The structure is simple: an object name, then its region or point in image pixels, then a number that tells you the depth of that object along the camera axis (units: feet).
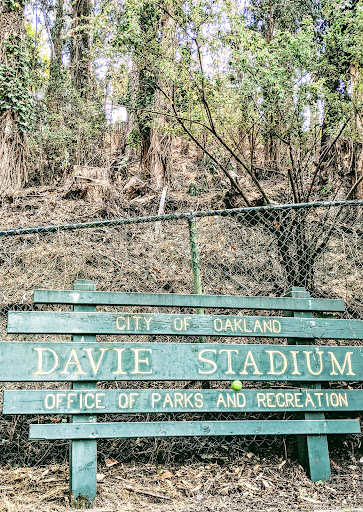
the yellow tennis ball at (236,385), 12.53
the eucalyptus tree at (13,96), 35.73
